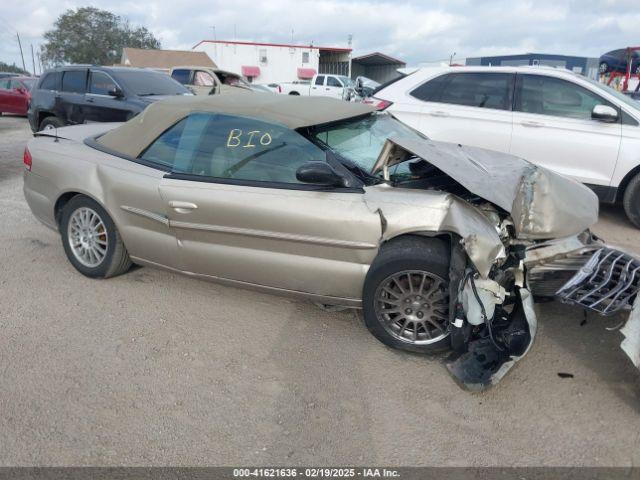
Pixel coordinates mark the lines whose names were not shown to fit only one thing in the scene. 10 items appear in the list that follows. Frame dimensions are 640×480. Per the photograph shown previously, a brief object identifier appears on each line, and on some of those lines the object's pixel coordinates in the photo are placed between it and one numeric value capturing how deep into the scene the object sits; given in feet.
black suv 26.86
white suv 17.21
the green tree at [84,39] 204.23
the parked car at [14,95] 55.88
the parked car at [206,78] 51.27
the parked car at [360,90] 50.33
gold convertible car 9.07
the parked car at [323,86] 79.01
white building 151.53
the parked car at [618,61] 55.72
